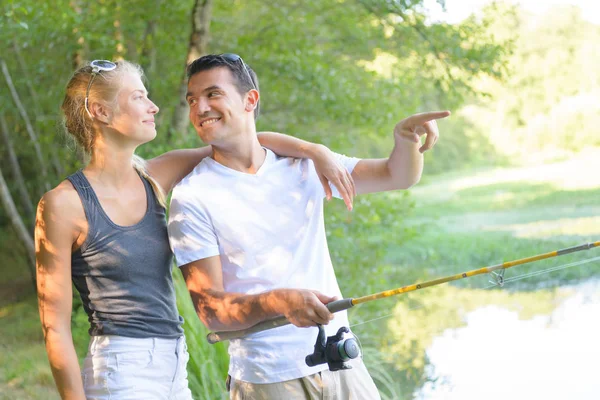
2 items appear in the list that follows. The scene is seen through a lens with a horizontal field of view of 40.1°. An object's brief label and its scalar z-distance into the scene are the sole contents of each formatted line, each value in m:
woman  1.67
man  1.73
